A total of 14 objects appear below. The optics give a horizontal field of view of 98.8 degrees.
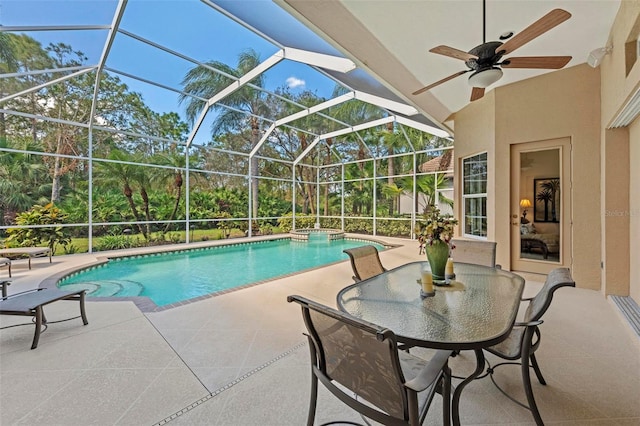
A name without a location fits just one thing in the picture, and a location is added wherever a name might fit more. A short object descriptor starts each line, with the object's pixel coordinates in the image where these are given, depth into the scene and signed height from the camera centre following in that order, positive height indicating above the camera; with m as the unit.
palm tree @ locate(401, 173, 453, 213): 9.78 +0.93
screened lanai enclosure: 5.11 +2.71
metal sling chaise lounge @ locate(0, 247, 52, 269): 5.67 -0.82
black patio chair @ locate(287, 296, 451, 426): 1.14 -0.72
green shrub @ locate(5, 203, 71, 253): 6.57 -0.45
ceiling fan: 2.48 +1.49
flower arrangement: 2.37 -0.14
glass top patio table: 1.41 -0.62
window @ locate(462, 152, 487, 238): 5.60 +0.39
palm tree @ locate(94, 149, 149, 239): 8.24 +1.15
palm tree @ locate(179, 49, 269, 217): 6.50 +3.40
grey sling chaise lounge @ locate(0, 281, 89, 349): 2.52 -0.88
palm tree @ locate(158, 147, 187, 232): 9.10 +1.36
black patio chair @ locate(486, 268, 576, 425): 1.61 -0.82
